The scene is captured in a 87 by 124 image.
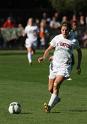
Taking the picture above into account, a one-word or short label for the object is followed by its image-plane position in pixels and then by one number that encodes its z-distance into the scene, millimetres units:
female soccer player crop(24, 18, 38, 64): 33438
